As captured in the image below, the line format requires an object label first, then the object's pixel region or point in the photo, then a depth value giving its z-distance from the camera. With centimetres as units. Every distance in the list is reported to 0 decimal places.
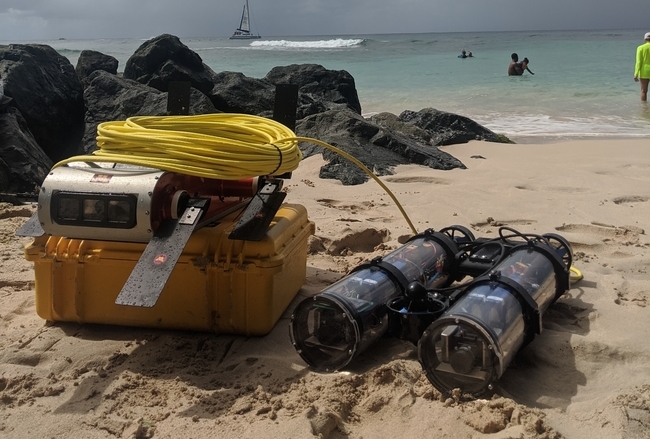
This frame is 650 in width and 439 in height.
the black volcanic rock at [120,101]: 835
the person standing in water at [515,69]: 2355
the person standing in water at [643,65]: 1320
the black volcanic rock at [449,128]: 938
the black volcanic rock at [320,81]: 1154
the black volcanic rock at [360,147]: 655
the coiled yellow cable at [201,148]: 296
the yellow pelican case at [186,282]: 298
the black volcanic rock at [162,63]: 1031
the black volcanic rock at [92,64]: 1055
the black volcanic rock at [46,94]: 805
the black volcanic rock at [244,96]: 928
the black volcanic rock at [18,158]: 621
